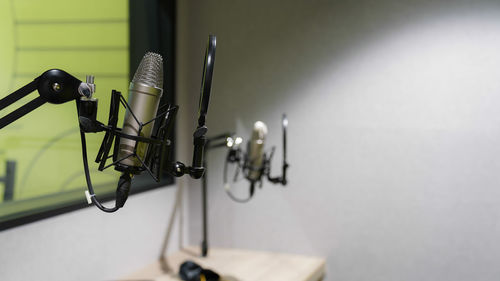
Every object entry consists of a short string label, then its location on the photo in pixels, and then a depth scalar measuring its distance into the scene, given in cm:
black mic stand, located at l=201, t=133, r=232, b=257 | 218
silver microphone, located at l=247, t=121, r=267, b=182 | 183
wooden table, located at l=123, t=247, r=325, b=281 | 190
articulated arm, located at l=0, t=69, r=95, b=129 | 96
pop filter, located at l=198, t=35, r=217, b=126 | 100
